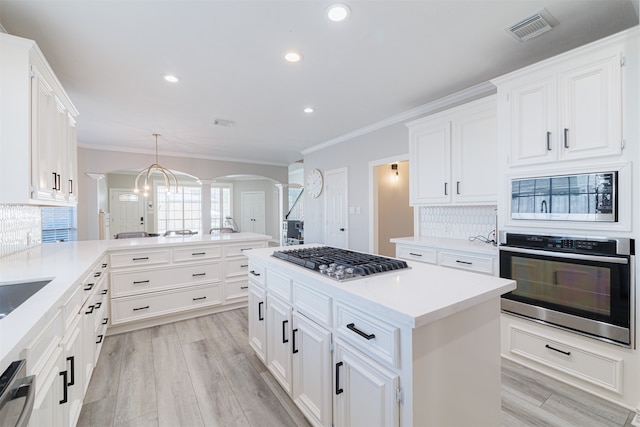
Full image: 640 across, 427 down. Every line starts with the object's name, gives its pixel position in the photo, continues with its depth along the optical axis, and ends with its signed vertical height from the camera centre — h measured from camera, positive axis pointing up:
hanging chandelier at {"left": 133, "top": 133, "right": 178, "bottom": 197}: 4.22 +0.48
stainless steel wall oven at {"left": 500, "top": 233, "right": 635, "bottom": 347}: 1.74 -0.49
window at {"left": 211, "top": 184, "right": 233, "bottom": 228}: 9.73 +0.36
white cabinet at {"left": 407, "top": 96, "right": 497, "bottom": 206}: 2.69 +0.60
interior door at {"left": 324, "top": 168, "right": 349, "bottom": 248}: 4.98 +0.09
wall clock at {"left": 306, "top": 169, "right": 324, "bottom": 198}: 5.59 +0.62
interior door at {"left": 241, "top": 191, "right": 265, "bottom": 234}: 10.11 +0.08
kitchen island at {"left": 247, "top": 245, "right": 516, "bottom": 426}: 1.07 -0.60
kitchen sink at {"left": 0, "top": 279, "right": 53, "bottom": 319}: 1.49 -0.42
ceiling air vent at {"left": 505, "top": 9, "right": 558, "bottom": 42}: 1.88 +1.31
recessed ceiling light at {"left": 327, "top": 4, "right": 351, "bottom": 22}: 1.77 +1.30
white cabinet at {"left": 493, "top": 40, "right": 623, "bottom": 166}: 1.78 +0.74
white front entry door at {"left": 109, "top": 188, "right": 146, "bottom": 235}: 8.23 +0.08
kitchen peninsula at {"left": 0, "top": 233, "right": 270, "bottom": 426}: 1.11 -0.60
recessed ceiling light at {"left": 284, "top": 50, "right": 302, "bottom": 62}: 2.31 +1.32
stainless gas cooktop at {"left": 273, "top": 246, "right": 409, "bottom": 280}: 1.49 -0.30
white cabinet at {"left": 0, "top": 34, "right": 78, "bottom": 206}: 1.58 +0.54
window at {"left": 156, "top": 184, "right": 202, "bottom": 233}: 8.95 +0.16
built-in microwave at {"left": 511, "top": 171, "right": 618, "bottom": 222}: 1.79 +0.11
